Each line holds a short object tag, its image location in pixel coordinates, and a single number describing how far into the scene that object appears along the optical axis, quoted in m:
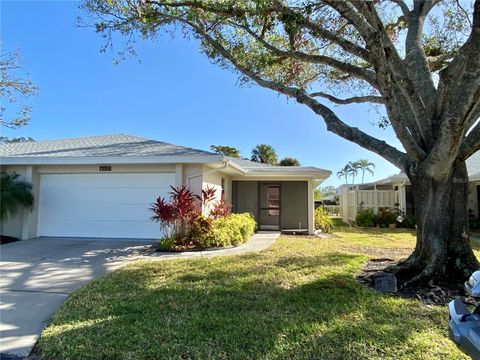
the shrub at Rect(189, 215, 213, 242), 9.53
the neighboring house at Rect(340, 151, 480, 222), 16.84
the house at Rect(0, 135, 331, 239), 10.42
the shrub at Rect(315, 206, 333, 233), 15.55
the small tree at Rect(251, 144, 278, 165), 35.53
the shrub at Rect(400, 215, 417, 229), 16.89
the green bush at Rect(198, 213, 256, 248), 9.50
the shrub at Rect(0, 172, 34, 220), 9.92
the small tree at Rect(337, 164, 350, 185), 48.07
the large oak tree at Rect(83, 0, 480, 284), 5.52
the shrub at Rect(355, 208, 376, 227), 17.92
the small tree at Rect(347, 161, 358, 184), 46.97
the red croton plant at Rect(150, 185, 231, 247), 9.39
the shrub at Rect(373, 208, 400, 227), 17.36
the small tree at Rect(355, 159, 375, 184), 45.74
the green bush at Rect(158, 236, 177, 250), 9.12
